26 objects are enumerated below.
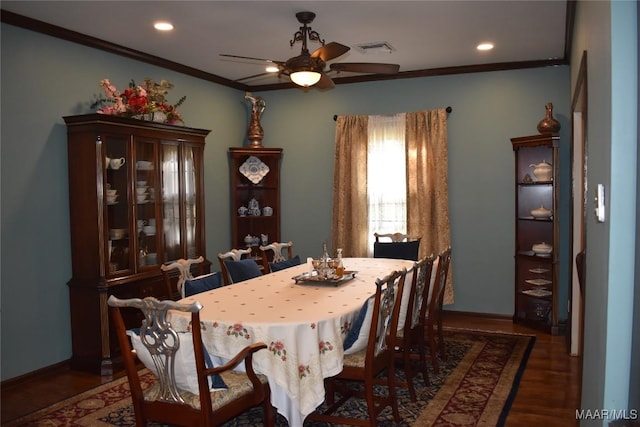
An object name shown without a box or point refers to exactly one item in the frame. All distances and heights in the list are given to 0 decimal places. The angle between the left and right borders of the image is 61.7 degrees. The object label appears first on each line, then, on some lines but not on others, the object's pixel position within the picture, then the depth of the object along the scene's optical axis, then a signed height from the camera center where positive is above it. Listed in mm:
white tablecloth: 2672 -723
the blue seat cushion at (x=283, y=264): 4426 -576
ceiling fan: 3729 +964
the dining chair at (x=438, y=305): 3891 -842
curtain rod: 5924 +944
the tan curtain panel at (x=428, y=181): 5945 +148
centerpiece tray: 3684 -587
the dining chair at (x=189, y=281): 3426 -559
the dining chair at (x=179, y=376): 2379 -828
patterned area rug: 3316 -1375
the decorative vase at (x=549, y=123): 5176 +677
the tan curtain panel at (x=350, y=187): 6312 +102
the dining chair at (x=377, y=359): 2898 -926
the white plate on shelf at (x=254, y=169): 6594 +338
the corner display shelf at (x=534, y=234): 5316 -421
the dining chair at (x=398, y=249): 5117 -528
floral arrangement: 4461 +827
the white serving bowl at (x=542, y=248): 5329 -551
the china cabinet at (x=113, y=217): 4266 -164
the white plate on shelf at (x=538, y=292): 5389 -1010
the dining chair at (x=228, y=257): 4191 -506
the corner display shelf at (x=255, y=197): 6543 -5
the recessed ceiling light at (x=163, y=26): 4289 +1396
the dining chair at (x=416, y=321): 3479 -866
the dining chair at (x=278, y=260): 4463 -565
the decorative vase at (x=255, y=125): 6559 +879
